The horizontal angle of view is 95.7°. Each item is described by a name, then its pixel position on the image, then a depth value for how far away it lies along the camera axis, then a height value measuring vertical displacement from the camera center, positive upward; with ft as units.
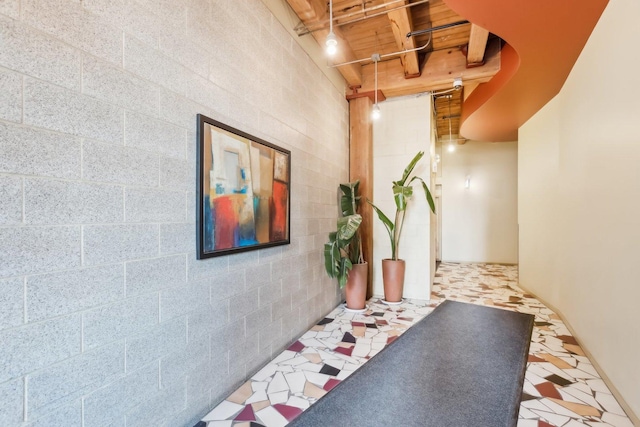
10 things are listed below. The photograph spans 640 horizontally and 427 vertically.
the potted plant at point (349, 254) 11.06 -1.68
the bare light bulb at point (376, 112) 11.51 +4.06
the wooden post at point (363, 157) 14.17 +2.78
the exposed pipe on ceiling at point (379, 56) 10.64 +6.01
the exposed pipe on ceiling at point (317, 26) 9.16 +6.21
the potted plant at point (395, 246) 13.24 -1.56
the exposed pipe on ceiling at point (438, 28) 9.93 +6.41
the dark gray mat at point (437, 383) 5.97 -4.20
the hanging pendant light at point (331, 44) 7.32 +4.34
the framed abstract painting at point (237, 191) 5.77 +0.53
